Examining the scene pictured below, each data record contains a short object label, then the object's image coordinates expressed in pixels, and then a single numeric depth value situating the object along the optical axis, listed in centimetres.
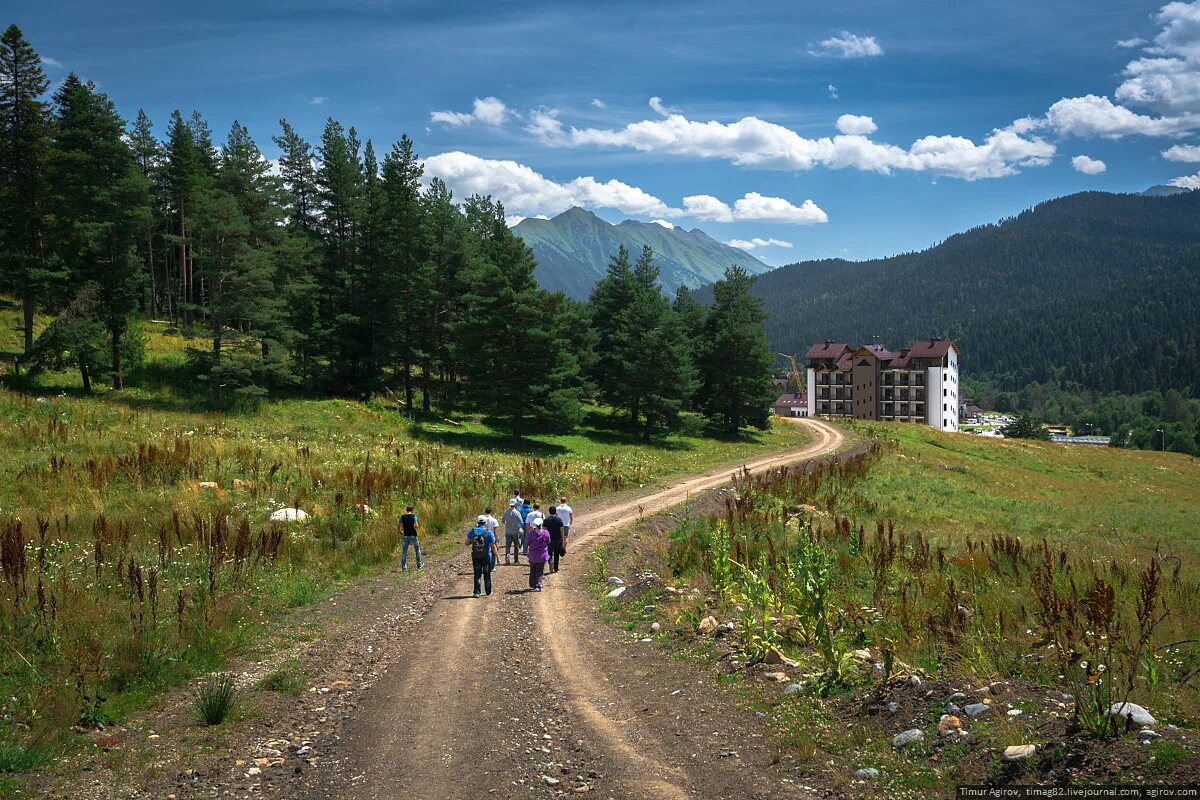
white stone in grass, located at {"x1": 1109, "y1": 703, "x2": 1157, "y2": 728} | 594
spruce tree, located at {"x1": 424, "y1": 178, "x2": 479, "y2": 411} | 4831
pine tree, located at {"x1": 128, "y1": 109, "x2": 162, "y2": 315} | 6334
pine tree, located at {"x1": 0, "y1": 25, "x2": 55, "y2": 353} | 3709
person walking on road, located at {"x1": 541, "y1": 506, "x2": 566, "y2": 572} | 1672
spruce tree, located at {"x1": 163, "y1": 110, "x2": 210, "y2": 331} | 5688
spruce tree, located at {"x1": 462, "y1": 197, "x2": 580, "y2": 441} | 4194
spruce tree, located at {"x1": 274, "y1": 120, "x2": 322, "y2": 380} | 4578
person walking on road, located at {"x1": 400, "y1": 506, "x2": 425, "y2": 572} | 1670
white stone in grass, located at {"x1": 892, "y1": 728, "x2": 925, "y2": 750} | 679
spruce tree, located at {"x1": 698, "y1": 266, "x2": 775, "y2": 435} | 5634
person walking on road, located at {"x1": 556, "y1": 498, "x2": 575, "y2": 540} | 1855
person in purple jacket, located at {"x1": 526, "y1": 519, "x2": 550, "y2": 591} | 1461
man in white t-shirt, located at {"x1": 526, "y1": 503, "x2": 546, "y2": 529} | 1559
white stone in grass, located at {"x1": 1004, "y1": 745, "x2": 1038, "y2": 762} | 595
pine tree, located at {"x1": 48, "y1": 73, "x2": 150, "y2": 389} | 3778
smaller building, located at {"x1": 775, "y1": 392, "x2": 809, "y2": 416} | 14962
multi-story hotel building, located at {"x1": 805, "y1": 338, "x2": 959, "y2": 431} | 11650
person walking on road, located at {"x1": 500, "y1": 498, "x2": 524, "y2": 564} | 1795
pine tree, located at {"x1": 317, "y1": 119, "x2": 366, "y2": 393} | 4900
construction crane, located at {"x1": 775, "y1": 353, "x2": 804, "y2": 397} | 17056
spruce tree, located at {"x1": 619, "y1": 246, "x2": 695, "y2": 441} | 4922
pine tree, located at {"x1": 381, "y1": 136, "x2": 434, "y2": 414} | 4697
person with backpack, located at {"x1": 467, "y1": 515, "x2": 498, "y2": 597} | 1397
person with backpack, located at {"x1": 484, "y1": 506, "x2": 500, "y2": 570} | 1525
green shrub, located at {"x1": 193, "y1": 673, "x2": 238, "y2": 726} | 817
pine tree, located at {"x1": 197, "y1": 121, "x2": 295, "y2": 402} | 3956
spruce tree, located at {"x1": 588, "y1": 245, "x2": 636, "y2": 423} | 5231
